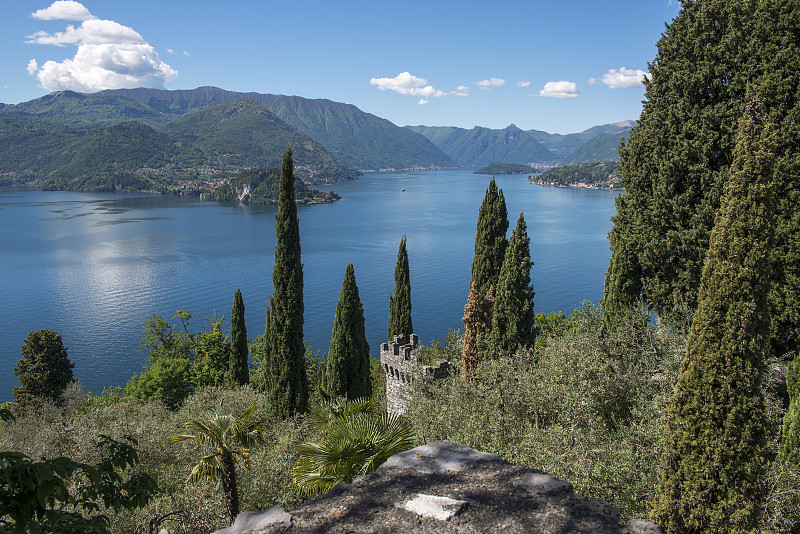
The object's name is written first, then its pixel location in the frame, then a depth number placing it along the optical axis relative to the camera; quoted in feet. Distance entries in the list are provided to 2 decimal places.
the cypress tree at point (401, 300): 125.49
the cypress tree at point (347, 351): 84.74
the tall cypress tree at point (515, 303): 68.80
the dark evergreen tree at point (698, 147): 49.55
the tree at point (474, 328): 72.38
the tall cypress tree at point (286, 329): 72.64
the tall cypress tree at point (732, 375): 23.71
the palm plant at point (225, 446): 36.17
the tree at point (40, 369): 110.93
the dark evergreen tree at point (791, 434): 31.45
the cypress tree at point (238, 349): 104.12
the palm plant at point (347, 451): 29.84
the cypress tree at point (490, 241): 91.76
